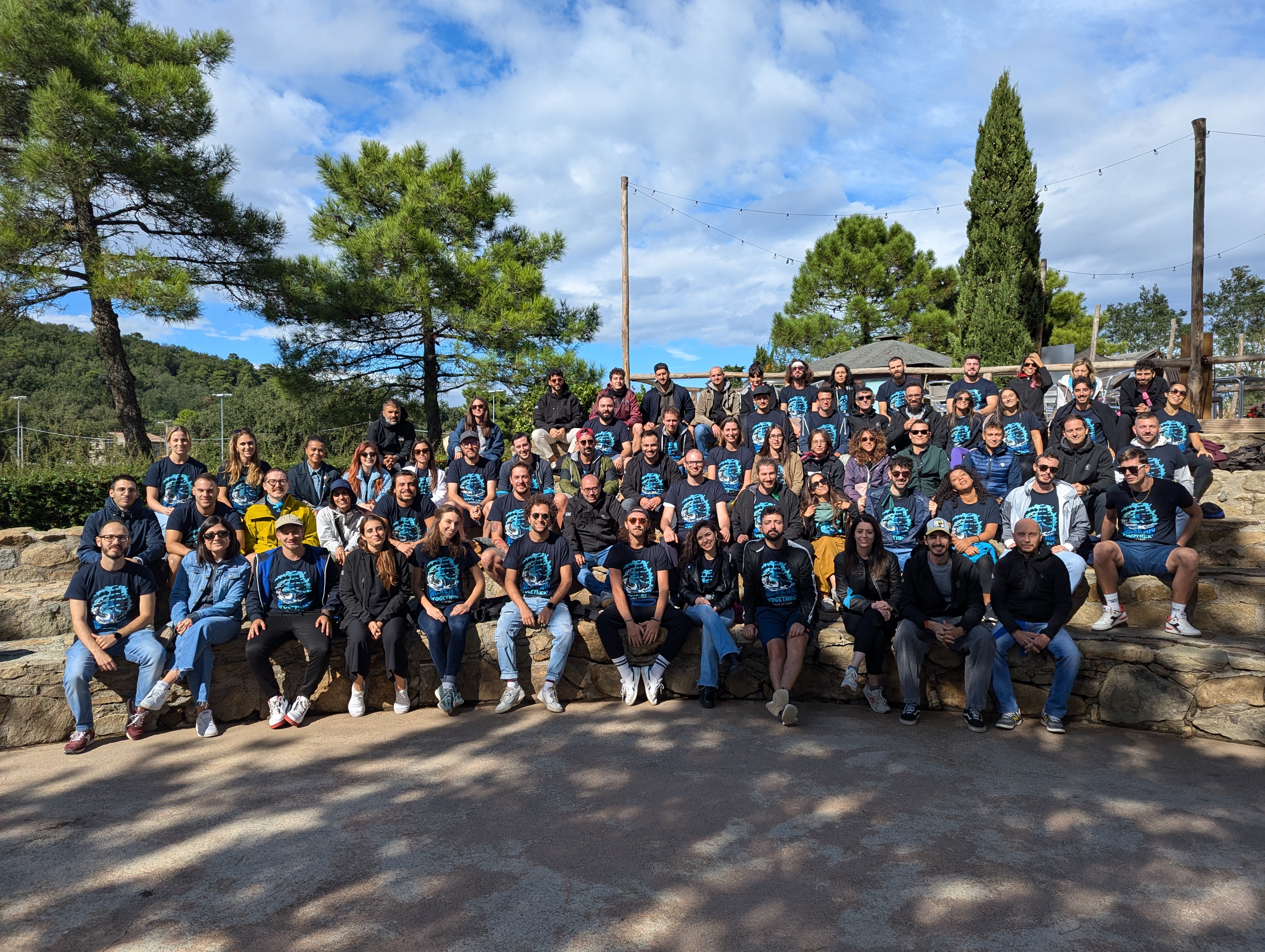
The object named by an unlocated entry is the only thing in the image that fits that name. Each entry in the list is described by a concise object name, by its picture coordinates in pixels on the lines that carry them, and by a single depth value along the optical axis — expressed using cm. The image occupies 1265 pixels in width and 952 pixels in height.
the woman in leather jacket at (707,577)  530
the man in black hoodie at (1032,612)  448
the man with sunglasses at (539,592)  504
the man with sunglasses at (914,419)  734
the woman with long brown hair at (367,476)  691
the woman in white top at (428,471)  721
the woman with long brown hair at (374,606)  487
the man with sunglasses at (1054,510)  548
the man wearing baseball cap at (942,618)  455
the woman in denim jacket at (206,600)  465
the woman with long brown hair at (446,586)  498
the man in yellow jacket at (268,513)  567
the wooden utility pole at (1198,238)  1361
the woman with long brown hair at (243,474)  609
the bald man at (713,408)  845
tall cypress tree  1744
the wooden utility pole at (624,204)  1692
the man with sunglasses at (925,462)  637
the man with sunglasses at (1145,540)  503
